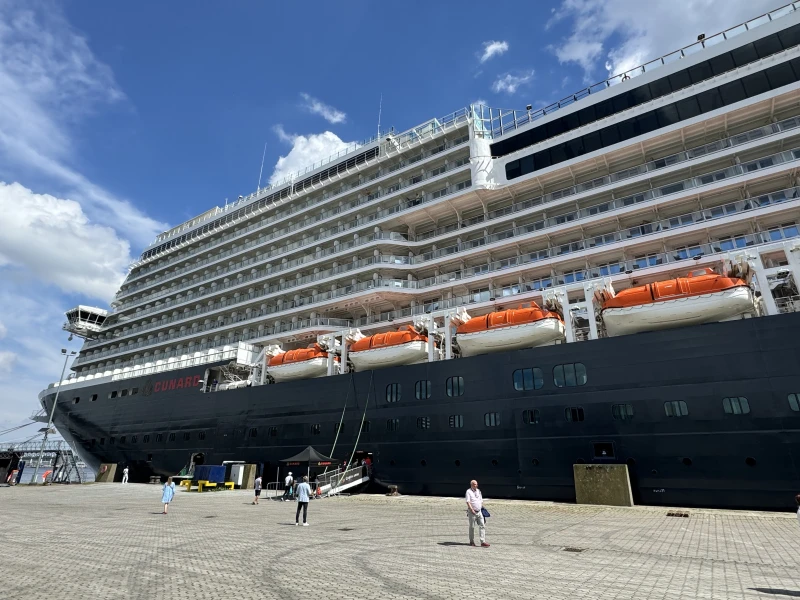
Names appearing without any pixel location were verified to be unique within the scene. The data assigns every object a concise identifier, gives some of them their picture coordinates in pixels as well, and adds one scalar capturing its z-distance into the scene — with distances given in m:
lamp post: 29.58
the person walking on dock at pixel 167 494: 13.12
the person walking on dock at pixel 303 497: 10.93
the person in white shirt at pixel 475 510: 8.29
